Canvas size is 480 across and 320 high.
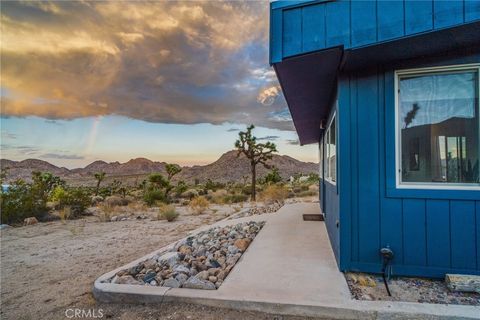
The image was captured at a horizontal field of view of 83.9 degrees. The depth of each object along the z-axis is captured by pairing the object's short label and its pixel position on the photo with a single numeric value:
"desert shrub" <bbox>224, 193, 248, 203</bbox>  13.98
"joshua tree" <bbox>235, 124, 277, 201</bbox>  14.96
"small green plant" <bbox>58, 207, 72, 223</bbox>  9.76
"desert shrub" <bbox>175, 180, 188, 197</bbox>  17.31
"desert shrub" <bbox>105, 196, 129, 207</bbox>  13.51
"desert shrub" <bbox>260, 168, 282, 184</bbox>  19.45
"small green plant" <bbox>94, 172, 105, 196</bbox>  20.48
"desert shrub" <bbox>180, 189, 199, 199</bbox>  16.48
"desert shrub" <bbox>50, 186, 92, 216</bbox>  11.01
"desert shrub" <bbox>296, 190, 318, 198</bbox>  14.53
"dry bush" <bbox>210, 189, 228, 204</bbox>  13.82
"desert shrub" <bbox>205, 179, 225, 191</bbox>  20.14
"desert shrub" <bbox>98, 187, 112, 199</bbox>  18.75
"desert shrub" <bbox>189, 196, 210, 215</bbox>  10.40
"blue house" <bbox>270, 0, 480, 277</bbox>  2.70
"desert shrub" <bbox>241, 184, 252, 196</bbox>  16.48
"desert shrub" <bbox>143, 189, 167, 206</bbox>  13.71
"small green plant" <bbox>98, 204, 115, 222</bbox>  9.52
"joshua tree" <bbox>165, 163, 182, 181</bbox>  18.57
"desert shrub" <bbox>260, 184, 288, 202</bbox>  12.80
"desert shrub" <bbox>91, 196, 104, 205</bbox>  14.53
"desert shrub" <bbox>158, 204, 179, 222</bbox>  8.88
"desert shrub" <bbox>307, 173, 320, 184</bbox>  21.37
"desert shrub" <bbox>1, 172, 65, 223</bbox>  9.27
